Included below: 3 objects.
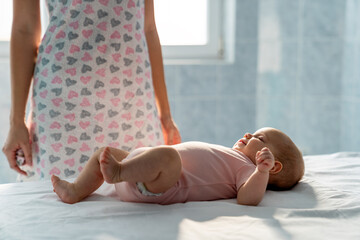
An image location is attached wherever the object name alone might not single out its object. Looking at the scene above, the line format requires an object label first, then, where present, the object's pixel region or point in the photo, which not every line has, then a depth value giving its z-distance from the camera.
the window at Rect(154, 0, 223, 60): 3.13
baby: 1.03
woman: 1.46
